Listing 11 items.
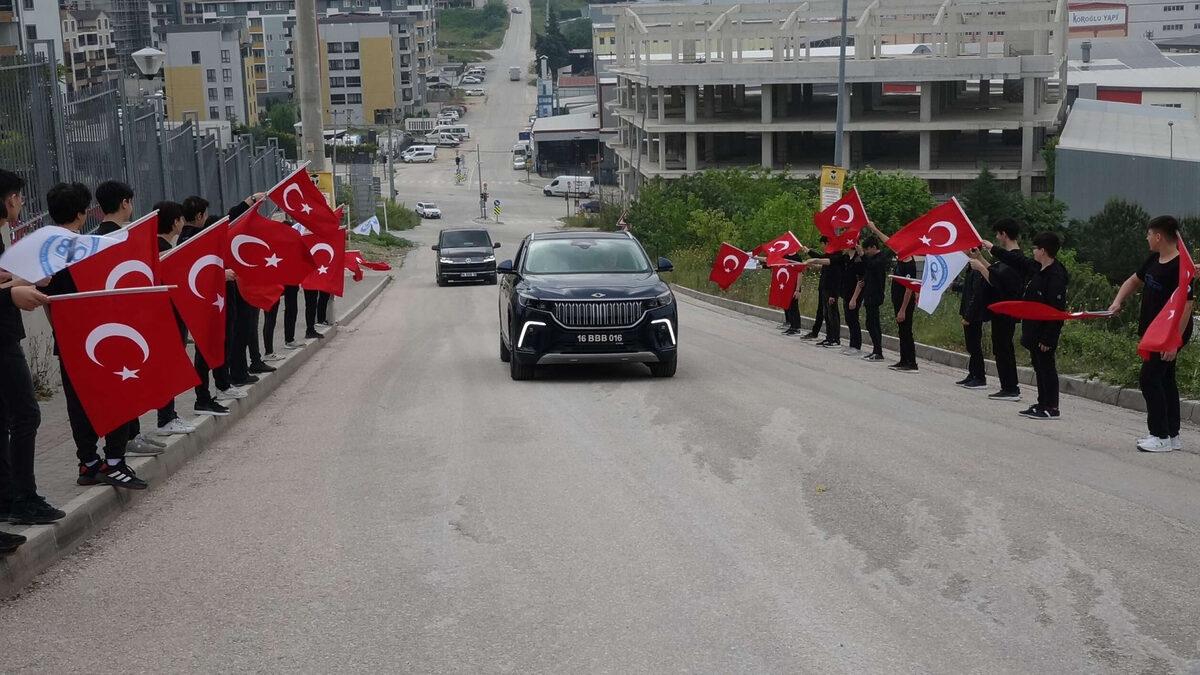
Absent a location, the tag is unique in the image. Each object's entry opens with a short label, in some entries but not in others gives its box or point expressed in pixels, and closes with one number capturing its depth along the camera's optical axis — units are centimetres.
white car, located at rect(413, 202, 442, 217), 10494
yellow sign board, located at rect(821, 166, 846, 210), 2830
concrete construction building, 7838
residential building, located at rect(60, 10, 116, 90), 11519
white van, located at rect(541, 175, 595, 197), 11412
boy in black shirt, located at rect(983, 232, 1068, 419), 1275
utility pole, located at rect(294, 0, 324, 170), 2609
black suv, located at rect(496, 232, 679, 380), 1562
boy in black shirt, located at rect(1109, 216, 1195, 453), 1084
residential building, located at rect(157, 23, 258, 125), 13062
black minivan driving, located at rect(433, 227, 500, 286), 4525
